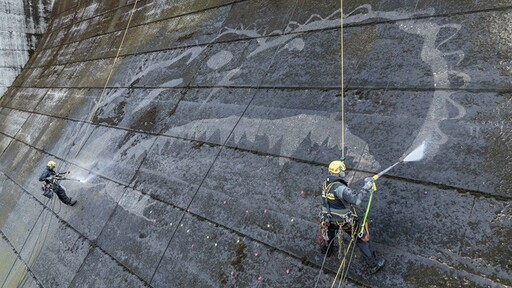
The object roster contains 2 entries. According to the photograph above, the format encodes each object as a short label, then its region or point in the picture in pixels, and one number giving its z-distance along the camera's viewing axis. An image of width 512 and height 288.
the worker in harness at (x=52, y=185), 9.45
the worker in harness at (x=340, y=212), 4.63
